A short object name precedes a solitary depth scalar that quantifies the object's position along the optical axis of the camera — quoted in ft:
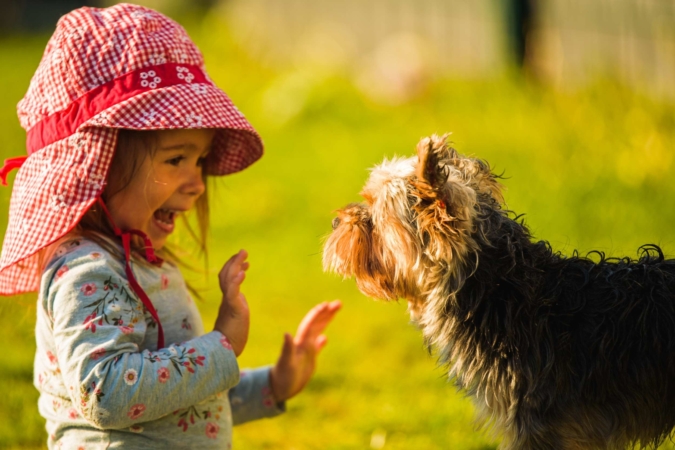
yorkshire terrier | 18.06
